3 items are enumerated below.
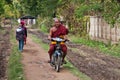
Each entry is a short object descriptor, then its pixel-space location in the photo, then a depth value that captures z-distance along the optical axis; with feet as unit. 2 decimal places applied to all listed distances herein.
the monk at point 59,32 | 39.37
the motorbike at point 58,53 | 38.94
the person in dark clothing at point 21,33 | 57.10
